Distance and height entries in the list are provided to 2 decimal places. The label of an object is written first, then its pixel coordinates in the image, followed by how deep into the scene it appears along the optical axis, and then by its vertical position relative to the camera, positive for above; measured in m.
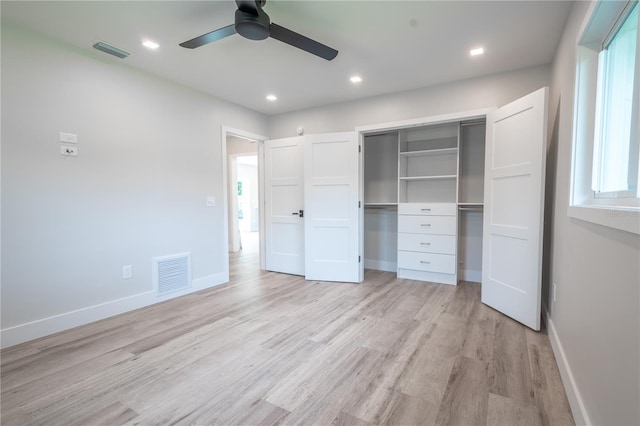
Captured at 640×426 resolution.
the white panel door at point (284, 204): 4.42 -0.05
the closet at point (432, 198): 3.80 +0.04
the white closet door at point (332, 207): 3.96 -0.09
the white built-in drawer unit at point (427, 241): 3.76 -0.54
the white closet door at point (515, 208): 2.46 -0.06
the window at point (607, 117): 1.23 +0.45
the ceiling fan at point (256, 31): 1.89 +1.18
